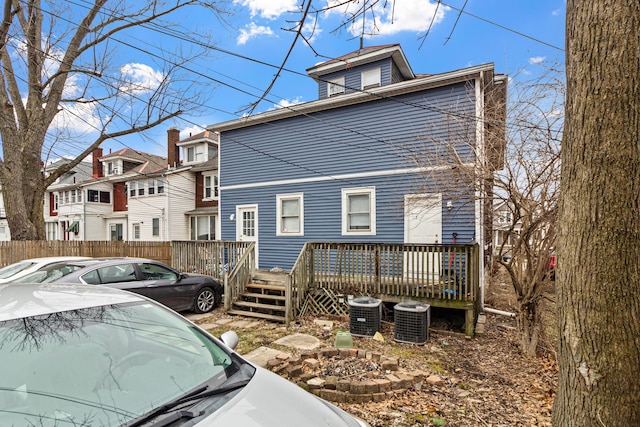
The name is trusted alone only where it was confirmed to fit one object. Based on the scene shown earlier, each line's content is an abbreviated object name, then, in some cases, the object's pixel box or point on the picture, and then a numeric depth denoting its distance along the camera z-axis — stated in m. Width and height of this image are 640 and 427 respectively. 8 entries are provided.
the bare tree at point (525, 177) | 5.00
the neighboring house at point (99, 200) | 24.78
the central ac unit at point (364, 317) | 6.20
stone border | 3.63
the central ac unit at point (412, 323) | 5.79
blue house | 8.66
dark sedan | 5.88
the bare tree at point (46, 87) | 10.34
